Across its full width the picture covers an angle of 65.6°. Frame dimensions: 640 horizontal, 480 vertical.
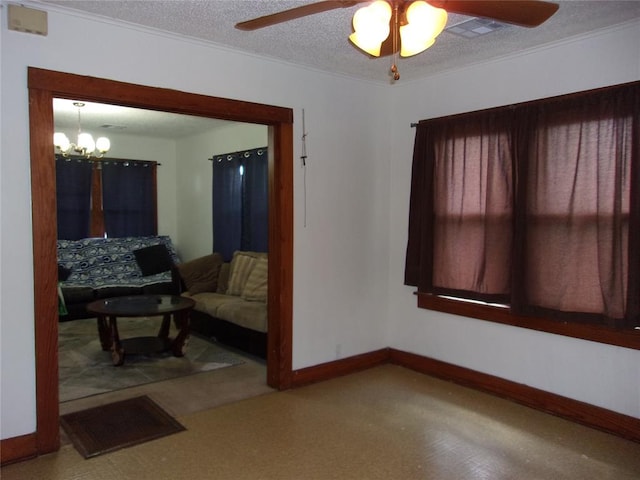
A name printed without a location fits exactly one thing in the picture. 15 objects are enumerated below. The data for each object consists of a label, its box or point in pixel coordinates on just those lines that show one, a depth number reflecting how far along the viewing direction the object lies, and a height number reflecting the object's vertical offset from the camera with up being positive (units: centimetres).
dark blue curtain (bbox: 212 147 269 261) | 558 +7
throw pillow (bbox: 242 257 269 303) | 491 -77
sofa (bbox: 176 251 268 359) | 452 -93
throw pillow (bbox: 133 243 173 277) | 661 -70
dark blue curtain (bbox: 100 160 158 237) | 690 +13
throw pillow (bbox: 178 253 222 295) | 566 -77
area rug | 382 -136
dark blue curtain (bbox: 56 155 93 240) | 647 +13
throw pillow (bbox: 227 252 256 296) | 529 -70
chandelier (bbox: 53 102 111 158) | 542 +70
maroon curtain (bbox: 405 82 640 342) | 290 -1
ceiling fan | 181 +74
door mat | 285 -136
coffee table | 422 -102
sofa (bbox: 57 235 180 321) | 583 -80
